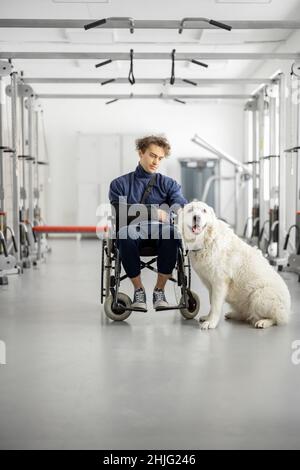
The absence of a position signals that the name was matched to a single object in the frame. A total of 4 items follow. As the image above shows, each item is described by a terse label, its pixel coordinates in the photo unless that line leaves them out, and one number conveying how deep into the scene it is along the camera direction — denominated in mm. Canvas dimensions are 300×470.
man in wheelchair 3504
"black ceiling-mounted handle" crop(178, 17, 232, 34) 4288
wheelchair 3514
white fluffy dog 3408
